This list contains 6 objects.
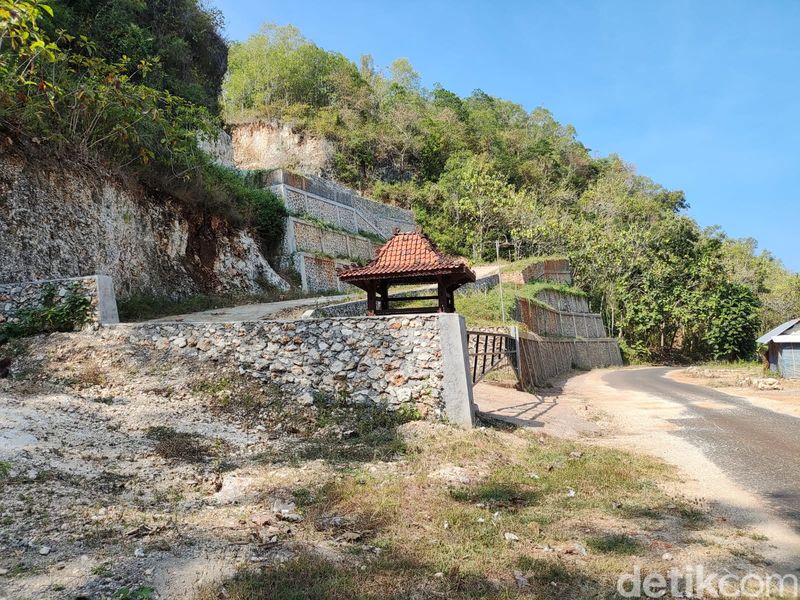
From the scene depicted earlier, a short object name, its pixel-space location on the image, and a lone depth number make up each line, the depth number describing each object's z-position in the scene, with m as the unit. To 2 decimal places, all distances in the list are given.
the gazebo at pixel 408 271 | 11.72
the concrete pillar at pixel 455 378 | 9.64
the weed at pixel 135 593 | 3.64
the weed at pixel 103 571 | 3.89
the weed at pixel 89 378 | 9.83
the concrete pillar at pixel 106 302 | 11.25
